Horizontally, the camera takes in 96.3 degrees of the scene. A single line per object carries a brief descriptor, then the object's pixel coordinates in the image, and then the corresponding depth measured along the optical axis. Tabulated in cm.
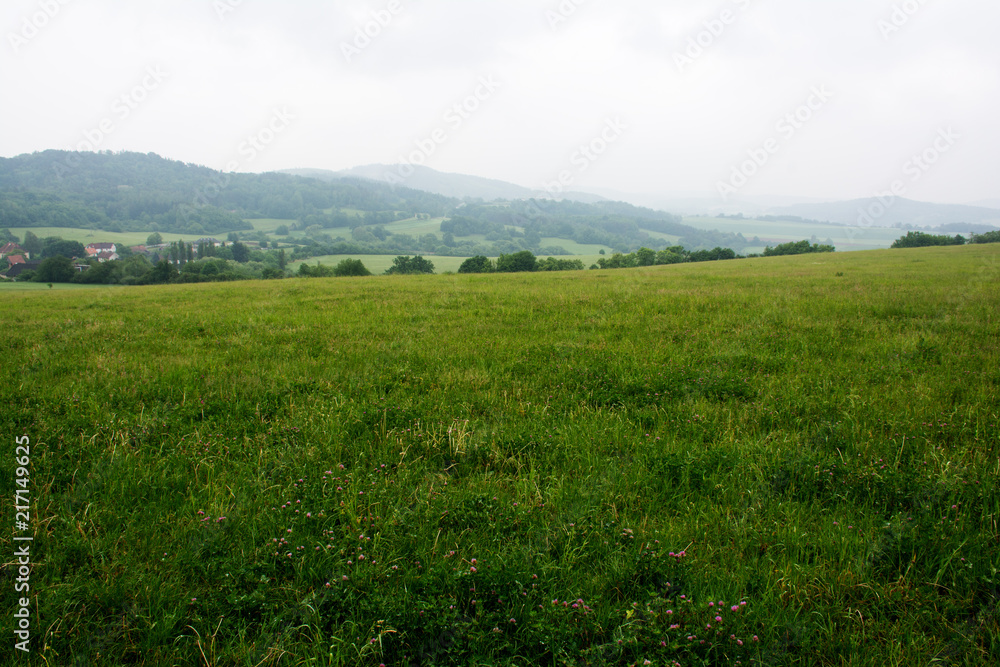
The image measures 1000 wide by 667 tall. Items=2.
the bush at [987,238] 6781
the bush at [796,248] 7406
